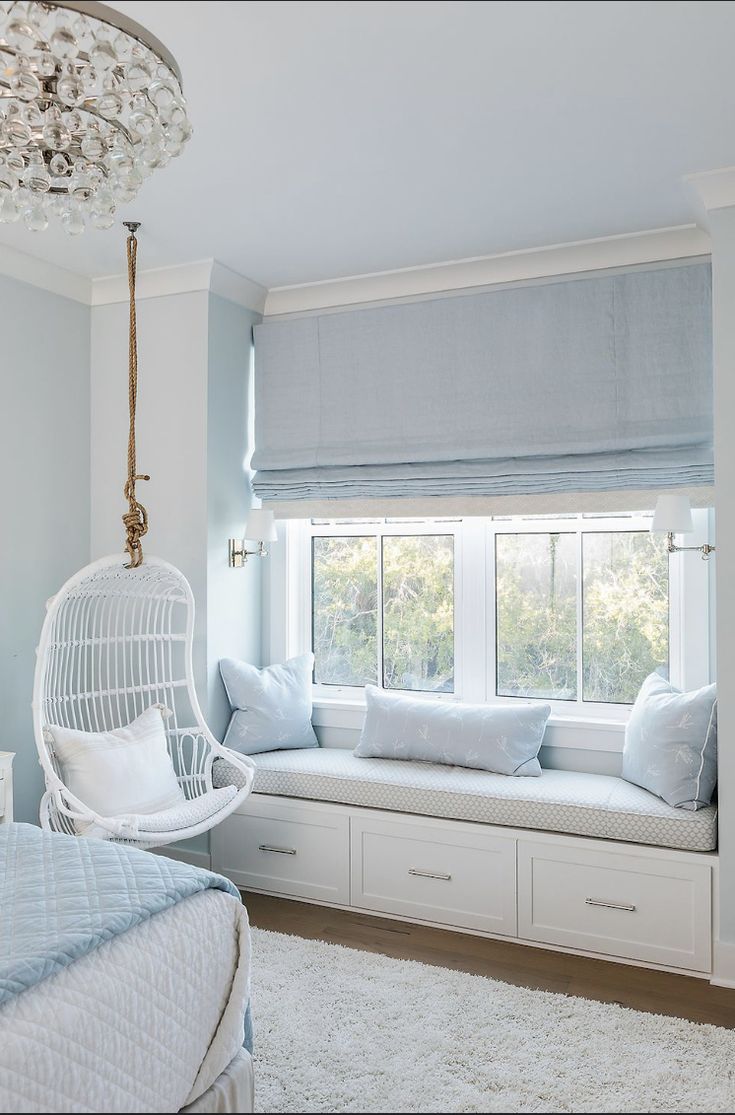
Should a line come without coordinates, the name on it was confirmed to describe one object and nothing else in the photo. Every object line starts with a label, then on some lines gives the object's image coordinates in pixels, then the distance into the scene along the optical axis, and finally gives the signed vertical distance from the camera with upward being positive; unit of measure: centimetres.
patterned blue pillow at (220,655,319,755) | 392 -61
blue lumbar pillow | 354 -66
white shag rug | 223 -135
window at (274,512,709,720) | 363 -15
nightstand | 323 -78
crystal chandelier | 177 +102
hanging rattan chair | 334 -39
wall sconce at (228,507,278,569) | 391 +22
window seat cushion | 304 -84
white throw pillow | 318 -73
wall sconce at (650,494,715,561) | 321 +22
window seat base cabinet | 302 -116
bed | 167 -87
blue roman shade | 338 +76
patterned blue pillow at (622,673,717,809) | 308 -62
